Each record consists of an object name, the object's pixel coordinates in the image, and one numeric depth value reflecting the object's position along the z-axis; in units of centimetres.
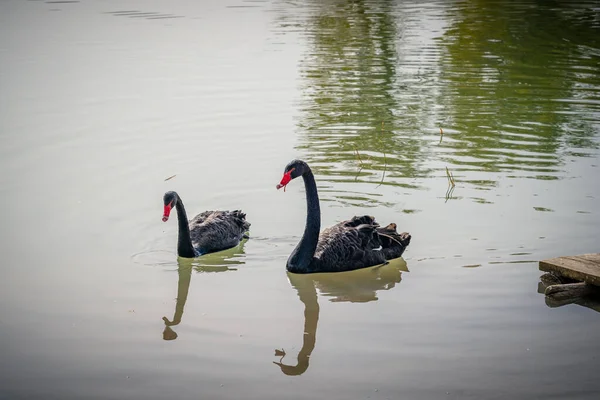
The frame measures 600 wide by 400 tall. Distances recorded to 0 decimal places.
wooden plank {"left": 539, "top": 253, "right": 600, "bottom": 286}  1225
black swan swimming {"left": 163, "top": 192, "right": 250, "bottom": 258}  1491
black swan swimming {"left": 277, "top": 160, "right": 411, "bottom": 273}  1421
